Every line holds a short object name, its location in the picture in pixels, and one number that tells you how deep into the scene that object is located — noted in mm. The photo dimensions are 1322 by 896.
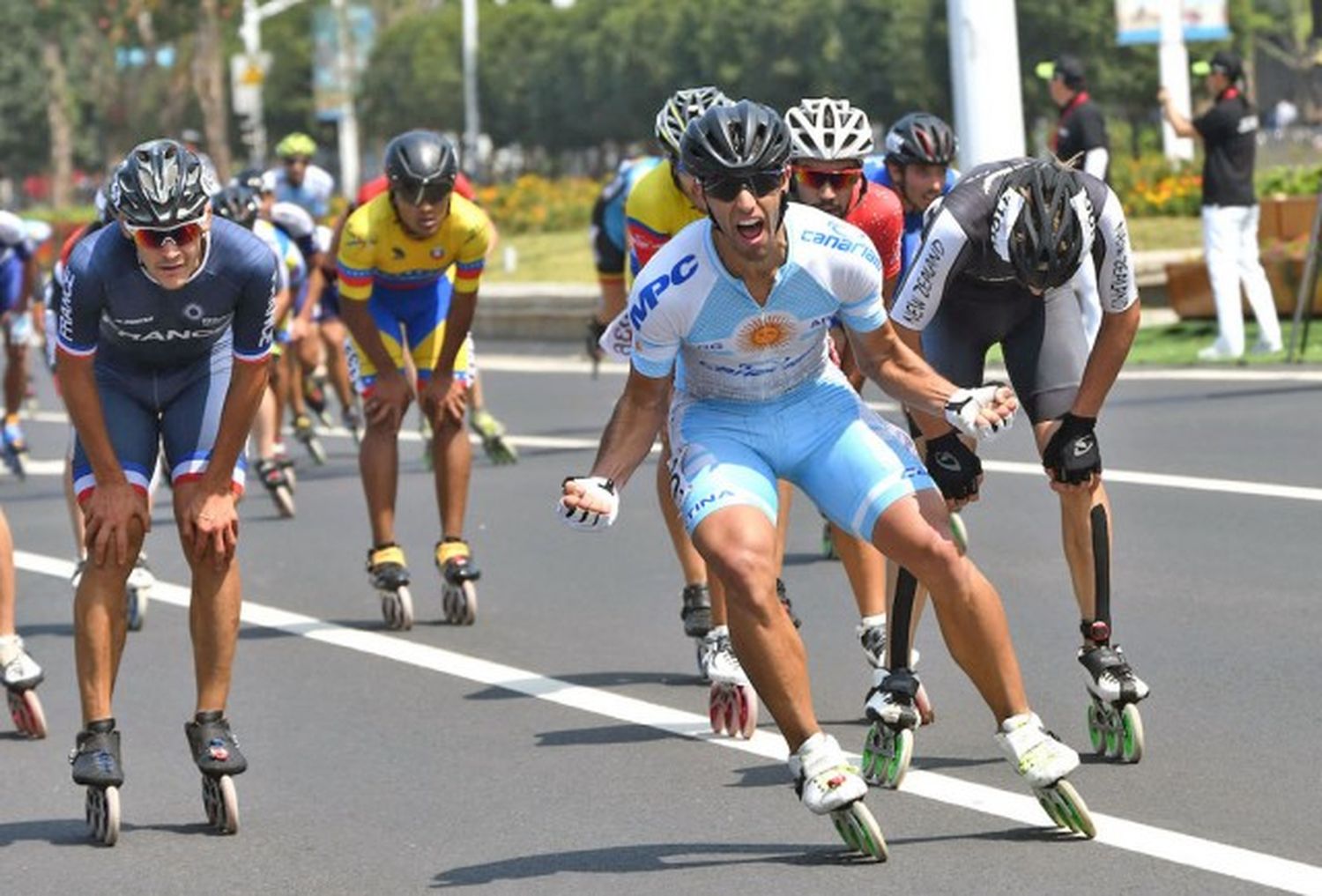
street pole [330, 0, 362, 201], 75812
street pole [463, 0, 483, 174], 71700
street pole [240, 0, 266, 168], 57197
